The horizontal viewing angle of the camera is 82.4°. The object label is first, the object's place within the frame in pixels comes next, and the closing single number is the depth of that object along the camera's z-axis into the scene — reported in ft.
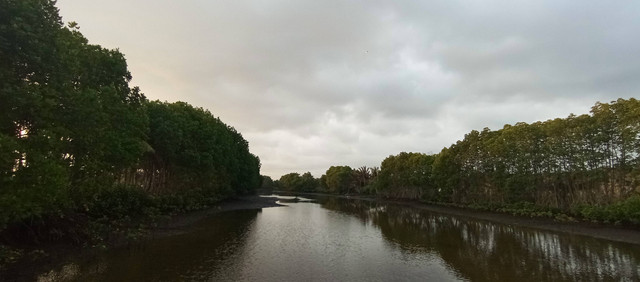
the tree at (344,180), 640.58
